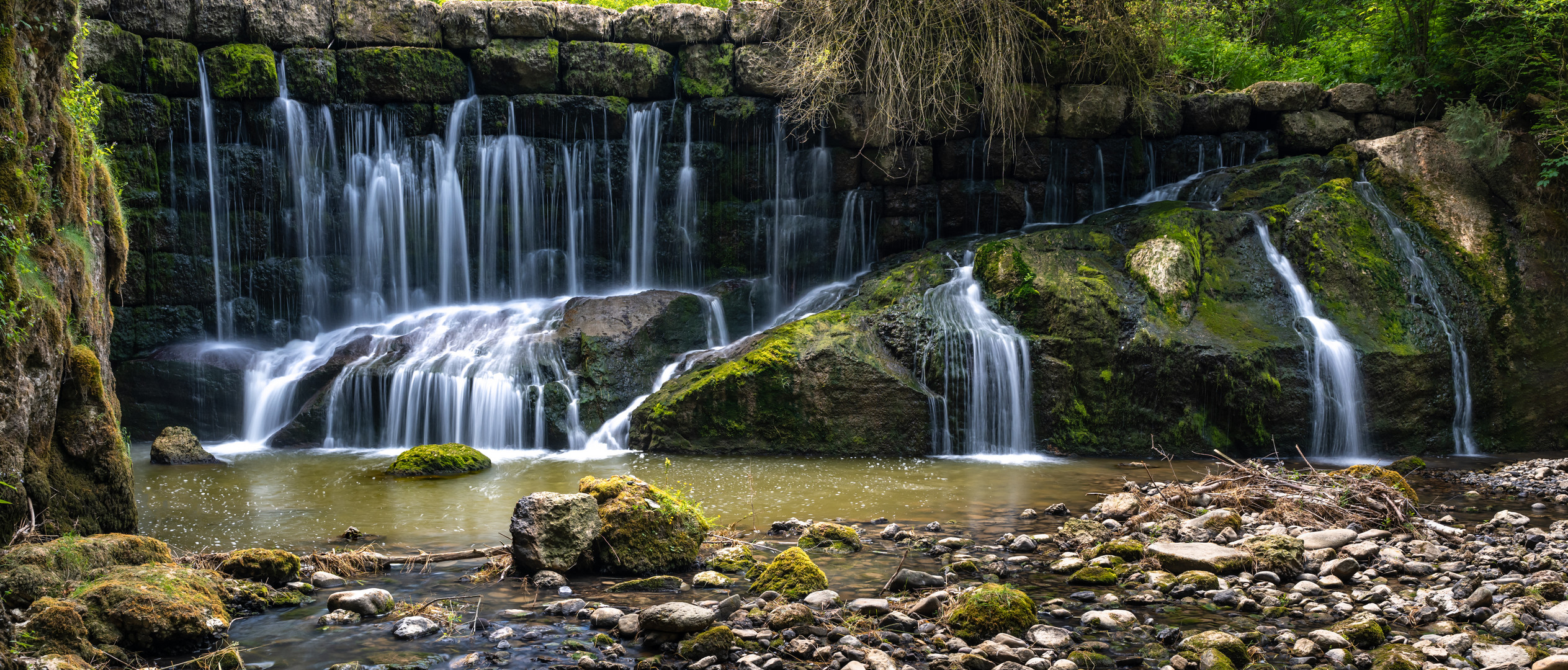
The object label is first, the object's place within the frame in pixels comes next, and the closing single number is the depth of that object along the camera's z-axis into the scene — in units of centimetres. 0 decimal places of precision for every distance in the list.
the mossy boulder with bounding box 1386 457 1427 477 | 820
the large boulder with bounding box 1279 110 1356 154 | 1234
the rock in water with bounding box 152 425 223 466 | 898
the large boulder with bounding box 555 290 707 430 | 1075
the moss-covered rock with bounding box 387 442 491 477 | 841
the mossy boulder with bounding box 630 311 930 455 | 974
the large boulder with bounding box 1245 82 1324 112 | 1240
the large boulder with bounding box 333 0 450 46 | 1245
